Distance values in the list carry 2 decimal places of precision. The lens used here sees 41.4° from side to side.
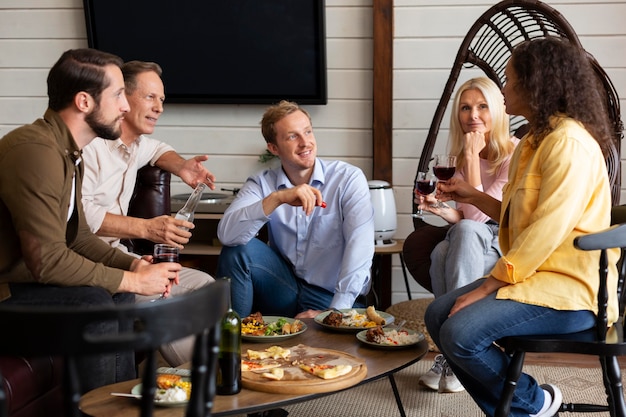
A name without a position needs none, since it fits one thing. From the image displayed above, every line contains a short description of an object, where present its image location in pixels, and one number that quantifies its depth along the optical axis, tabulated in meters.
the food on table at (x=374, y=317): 2.51
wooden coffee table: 1.83
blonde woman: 3.06
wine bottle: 1.92
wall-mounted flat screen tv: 4.27
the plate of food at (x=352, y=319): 2.46
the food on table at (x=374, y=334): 2.30
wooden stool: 3.88
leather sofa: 2.06
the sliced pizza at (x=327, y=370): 1.98
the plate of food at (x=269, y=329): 2.35
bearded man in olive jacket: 2.14
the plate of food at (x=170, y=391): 1.84
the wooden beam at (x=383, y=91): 4.16
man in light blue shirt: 3.06
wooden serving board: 1.92
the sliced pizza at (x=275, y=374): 1.97
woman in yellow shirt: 2.12
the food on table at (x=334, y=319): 2.47
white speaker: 3.95
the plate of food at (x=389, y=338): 2.27
